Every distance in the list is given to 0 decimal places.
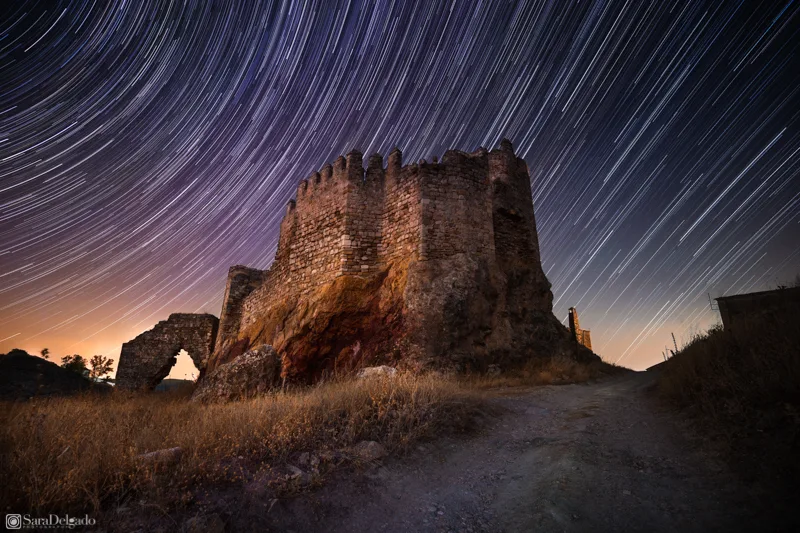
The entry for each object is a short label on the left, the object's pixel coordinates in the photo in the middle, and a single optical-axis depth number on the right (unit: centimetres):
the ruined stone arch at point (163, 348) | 1545
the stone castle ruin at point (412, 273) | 1059
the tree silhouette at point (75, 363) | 2372
